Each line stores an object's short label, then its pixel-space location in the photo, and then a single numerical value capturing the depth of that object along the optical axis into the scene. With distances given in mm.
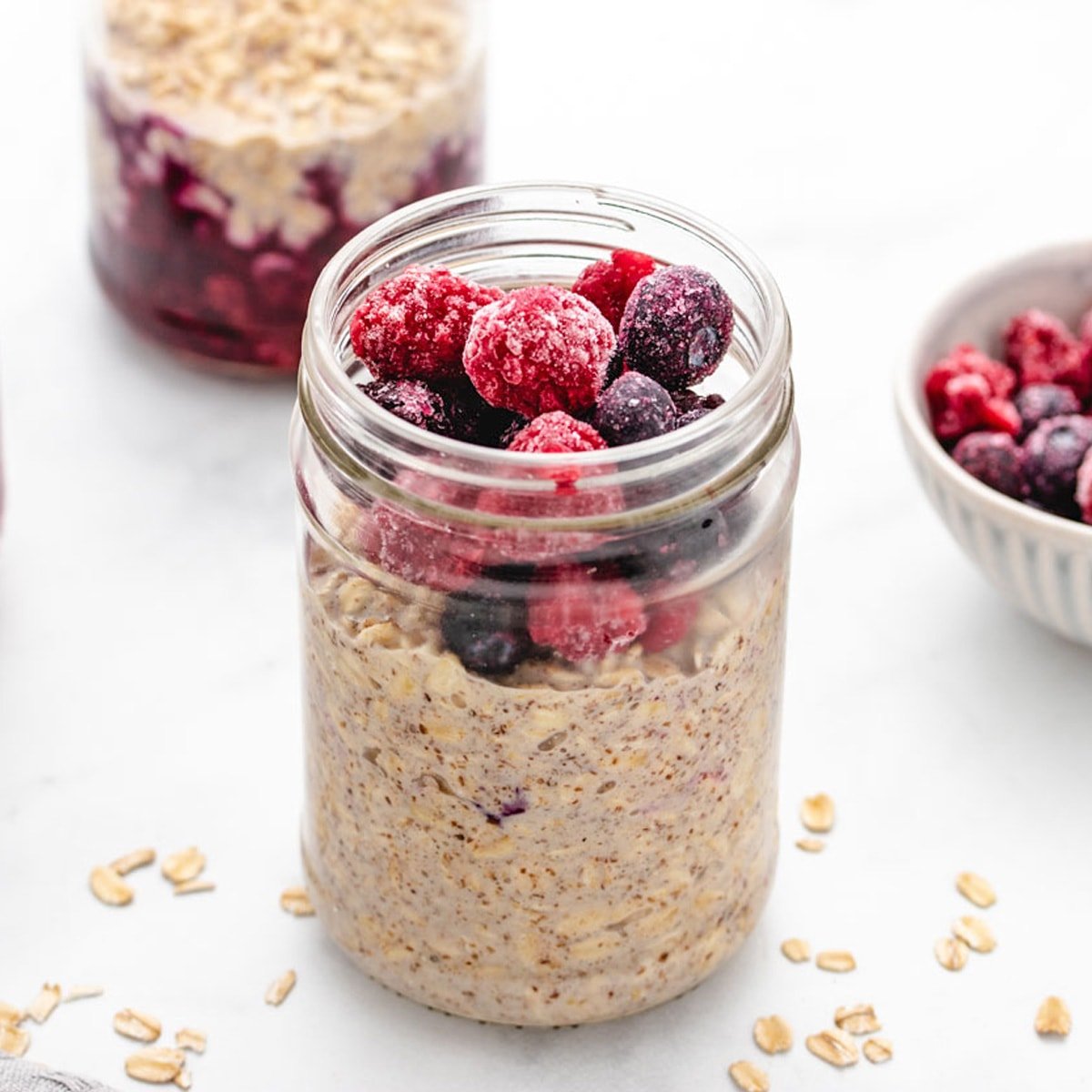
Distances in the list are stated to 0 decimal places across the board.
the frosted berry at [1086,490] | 622
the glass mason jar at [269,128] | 677
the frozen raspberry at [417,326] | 533
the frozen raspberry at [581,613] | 516
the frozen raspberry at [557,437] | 513
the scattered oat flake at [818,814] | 619
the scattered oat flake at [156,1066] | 572
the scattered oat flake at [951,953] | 595
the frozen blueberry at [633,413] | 520
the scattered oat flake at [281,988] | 586
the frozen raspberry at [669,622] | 524
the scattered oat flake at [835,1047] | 579
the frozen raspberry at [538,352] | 517
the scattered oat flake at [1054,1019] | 583
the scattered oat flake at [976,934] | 598
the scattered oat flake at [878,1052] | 579
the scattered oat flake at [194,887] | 605
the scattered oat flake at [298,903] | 603
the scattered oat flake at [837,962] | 594
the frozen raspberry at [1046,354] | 659
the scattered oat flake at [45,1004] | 581
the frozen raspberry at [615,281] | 547
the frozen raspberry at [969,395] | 645
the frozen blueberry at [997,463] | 636
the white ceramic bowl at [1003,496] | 616
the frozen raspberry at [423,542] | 516
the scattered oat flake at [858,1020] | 584
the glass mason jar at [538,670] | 516
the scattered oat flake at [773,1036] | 581
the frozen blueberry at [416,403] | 526
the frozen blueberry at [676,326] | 528
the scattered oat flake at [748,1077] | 575
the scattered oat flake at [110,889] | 602
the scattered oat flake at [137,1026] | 579
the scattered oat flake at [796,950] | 596
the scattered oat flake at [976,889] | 605
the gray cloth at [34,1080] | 545
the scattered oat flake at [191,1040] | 578
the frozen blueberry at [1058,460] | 631
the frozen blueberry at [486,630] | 518
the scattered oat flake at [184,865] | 606
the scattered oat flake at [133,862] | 607
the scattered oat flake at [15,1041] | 575
